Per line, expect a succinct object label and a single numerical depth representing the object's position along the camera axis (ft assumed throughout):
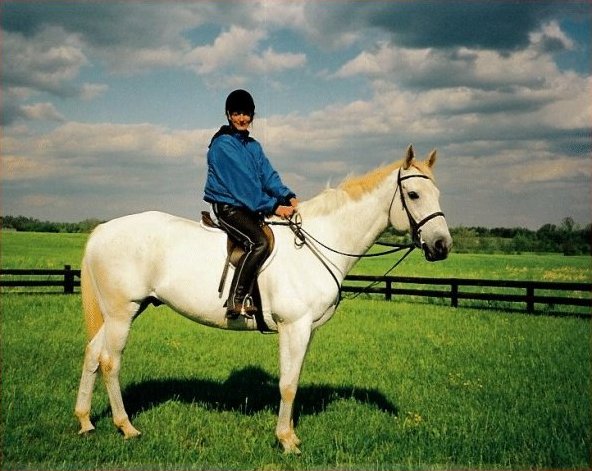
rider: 15.98
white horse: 16.10
